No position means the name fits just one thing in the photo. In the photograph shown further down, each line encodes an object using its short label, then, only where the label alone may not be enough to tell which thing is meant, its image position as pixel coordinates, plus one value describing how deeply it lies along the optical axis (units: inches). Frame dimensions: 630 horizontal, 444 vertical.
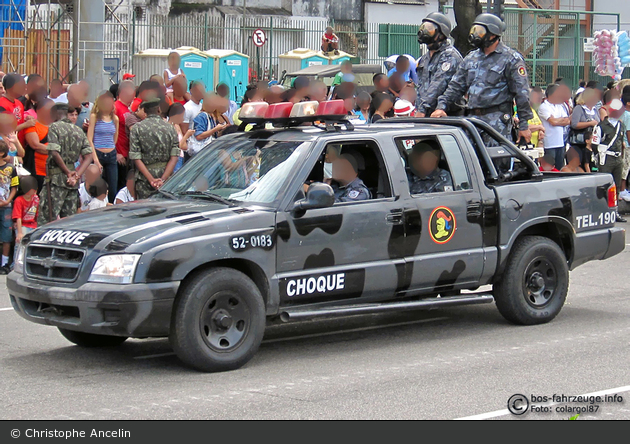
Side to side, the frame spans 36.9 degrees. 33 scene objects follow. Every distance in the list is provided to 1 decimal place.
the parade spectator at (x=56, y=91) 542.0
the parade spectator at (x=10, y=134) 439.2
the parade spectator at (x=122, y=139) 501.0
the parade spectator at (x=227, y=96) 541.3
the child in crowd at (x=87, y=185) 453.7
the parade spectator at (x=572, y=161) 590.2
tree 807.7
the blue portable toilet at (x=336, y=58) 1130.0
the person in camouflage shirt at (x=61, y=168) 443.5
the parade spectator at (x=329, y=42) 1148.1
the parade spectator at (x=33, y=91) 496.1
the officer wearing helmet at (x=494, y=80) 398.0
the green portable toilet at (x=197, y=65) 1058.1
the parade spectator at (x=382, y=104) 483.5
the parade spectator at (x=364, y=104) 508.1
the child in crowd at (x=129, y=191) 456.4
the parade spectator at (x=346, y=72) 700.0
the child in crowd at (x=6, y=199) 435.5
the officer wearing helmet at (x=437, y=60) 430.0
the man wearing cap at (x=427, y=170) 301.7
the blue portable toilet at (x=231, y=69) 1076.5
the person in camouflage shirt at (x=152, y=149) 449.7
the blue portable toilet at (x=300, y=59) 1127.0
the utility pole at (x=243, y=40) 1292.3
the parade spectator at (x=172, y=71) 630.5
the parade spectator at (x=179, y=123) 484.4
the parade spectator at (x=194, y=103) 542.0
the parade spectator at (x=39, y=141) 454.6
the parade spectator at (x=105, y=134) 474.3
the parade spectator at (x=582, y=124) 639.8
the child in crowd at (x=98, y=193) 449.1
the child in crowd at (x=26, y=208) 438.0
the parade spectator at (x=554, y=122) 626.2
